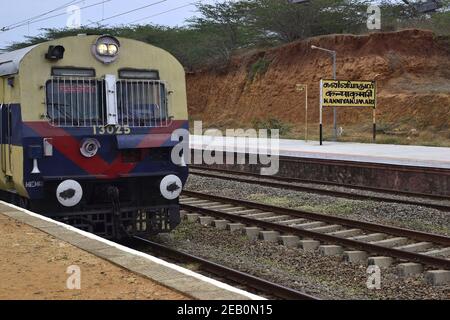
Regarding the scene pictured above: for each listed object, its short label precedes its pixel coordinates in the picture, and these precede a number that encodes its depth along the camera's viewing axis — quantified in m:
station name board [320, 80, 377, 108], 27.44
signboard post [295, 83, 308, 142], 29.12
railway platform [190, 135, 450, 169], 18.79
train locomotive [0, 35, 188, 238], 8.14
